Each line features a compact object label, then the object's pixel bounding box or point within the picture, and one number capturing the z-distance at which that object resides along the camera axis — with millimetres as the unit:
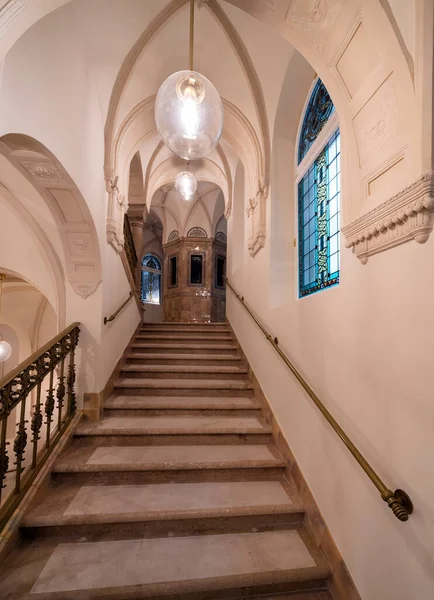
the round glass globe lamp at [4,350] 5920
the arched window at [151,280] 11297
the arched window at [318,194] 2301
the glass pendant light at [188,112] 1775
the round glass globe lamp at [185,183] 4781
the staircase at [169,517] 1580
